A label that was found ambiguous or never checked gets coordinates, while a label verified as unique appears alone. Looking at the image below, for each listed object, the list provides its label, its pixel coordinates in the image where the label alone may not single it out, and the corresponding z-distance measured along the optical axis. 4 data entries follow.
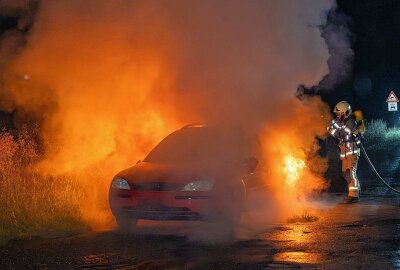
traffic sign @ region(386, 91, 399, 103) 29.77
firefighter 12.07
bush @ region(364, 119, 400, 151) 31.53
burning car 8.52
